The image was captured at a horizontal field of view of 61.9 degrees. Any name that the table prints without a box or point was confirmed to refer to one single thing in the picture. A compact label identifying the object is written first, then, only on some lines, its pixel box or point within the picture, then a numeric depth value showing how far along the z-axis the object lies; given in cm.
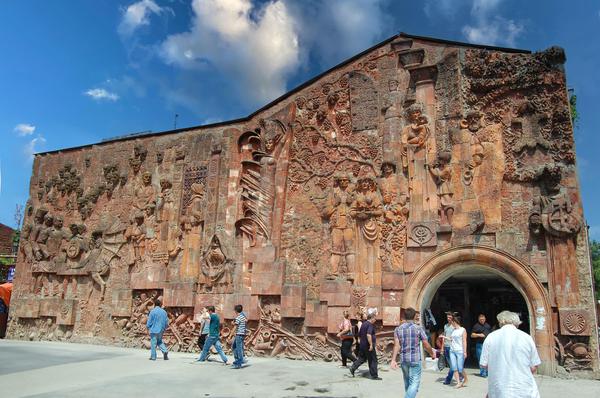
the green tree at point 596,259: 3814
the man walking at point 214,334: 1109
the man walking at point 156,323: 1140
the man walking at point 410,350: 623
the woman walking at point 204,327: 1254
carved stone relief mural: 1126
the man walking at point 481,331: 1016
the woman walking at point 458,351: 889
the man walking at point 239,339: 1052
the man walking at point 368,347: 936
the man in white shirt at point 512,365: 429
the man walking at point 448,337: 925
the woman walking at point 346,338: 1076
